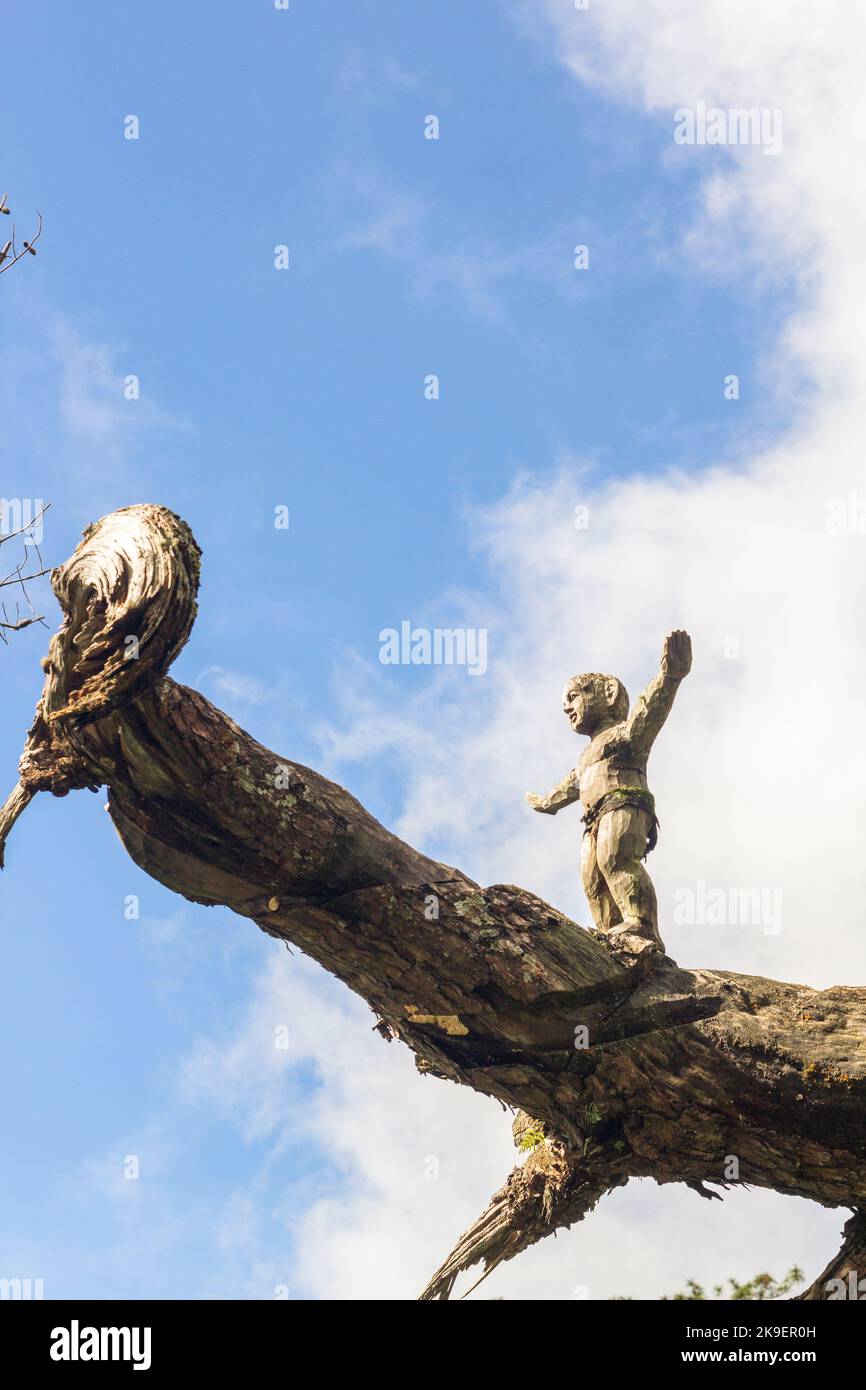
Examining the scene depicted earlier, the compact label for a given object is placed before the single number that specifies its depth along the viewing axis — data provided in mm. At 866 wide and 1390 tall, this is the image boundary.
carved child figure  12273
